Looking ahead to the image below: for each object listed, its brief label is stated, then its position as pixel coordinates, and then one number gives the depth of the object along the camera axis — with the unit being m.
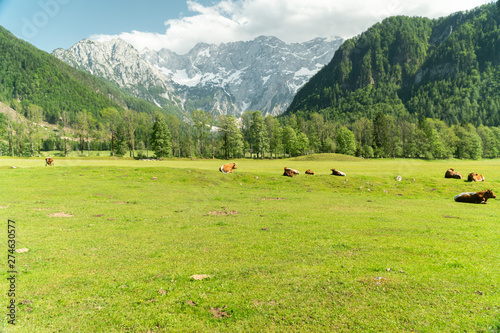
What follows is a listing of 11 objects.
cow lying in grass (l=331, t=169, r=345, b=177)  42.46
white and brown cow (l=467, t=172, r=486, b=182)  36.94
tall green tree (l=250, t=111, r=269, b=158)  122.34
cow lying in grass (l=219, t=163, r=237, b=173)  44.90
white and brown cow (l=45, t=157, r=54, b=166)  47.64
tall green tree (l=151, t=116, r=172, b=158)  103.81
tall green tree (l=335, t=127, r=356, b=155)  132.88
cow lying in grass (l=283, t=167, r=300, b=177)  42.54
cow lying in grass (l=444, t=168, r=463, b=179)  40.97
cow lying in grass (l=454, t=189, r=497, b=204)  26.87
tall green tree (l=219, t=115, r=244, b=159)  116.56
